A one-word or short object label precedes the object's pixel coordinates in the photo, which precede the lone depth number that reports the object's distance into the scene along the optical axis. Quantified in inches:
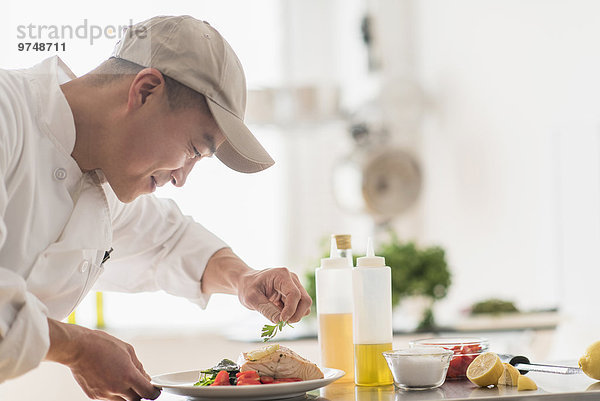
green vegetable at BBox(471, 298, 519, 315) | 120.5
